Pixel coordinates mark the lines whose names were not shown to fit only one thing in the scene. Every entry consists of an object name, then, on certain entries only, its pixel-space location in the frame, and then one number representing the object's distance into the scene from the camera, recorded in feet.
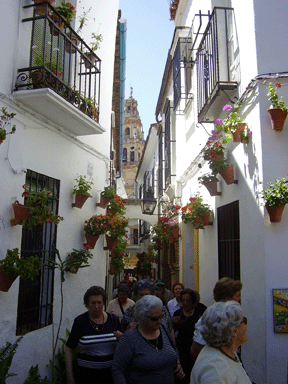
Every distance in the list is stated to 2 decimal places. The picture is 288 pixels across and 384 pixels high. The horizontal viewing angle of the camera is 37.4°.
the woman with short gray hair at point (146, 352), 9.90
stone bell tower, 176.55
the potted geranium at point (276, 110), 15.58
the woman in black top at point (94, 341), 12.14
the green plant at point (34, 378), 16.65
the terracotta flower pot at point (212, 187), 20.92
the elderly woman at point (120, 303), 18.14
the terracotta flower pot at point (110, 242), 26.58
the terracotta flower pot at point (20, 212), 16.43
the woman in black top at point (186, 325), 14.75
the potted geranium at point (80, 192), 22.58
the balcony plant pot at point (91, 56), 22.83
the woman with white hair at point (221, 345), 7.62
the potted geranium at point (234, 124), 17.61
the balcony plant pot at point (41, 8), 18.30
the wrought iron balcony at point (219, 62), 19.72
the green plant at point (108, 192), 26.07
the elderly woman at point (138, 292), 13.96
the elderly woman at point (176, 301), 20.24
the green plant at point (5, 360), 13.67
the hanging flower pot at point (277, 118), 15.57
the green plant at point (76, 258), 21.21
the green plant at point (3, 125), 13.59
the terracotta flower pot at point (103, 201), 26.08
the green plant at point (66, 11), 20.29
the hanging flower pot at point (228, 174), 19.04
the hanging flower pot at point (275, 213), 15.21
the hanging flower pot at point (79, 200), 22.56
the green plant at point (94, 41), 24.18
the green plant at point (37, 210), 16.56
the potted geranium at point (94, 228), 23.75
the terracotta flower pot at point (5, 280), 15.55
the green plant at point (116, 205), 26.84
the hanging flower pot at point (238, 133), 17.52
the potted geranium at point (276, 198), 14.96
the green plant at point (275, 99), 15.66
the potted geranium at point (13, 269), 15.52
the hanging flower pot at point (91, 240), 23.80
